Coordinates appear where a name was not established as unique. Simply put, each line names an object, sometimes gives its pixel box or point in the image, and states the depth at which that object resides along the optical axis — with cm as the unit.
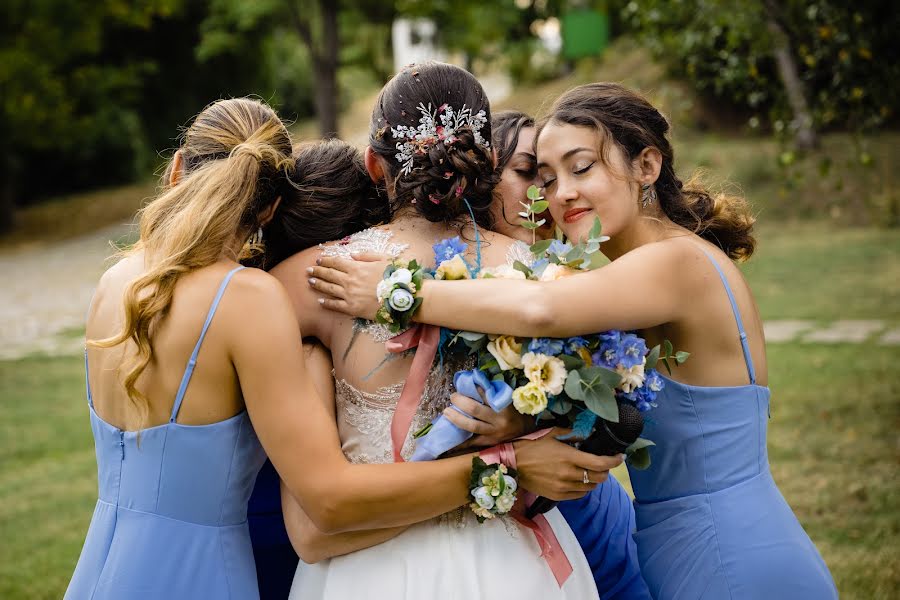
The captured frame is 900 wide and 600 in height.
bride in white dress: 268
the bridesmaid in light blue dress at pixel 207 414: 258
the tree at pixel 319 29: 2383
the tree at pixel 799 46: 640
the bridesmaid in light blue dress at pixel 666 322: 272
